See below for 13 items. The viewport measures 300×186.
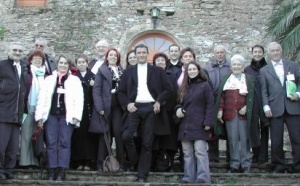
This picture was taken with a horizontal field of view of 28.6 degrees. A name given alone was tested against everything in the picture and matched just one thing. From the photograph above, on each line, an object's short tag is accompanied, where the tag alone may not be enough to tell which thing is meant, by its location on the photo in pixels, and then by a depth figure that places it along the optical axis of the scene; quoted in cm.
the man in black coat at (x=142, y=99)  757
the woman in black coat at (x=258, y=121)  830
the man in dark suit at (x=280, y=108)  824
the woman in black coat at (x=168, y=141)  794
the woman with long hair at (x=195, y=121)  737
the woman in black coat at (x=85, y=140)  817
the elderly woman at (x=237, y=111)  809
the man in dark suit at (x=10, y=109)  740
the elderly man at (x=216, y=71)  868
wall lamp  1427
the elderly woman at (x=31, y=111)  784
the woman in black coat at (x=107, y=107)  800
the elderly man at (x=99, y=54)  878
